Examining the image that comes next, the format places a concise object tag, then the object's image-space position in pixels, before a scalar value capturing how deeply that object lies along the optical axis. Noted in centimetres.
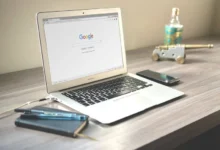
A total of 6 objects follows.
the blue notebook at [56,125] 64
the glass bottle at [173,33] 130
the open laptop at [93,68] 79
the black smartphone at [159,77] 95
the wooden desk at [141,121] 62
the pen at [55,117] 69
